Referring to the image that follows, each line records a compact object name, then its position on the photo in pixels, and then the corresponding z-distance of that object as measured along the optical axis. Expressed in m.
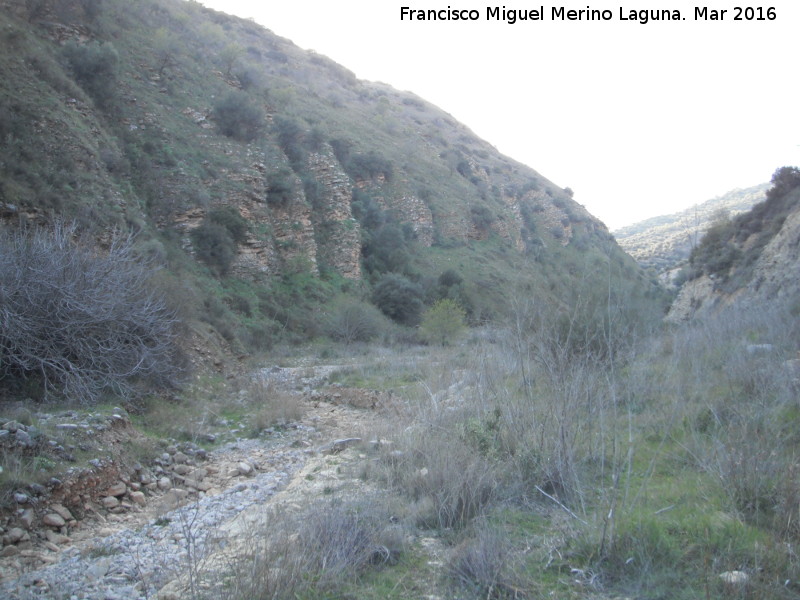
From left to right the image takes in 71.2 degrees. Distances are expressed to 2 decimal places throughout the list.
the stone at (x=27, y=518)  4.45
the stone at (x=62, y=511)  4.78
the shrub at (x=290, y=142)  30.22
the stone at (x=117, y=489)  5.48
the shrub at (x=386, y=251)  30.83
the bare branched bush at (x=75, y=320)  7.31
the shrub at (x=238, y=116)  25.98
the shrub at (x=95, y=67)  20.47
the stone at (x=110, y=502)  5.30
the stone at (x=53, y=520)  4.62
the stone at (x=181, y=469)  6.51
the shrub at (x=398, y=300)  27.84
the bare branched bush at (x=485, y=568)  3.16
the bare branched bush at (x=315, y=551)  2.98
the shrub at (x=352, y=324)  23.09
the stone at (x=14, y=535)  4.23
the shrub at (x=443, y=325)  22.80
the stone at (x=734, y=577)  2.89
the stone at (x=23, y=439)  5.24
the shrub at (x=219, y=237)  21.34
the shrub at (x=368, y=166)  35.66
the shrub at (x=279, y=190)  25.73
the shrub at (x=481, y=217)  39.19
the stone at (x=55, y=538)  4.45
